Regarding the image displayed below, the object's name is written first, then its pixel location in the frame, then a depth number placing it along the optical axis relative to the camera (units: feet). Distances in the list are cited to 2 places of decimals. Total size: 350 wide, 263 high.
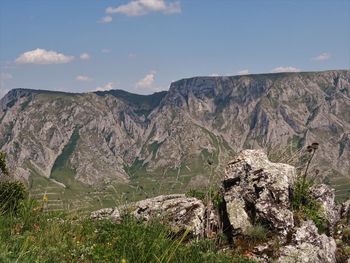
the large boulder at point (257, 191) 48.01
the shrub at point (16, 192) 35.07
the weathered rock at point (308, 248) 43.21
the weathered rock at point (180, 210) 46.01
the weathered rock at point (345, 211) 65.36
